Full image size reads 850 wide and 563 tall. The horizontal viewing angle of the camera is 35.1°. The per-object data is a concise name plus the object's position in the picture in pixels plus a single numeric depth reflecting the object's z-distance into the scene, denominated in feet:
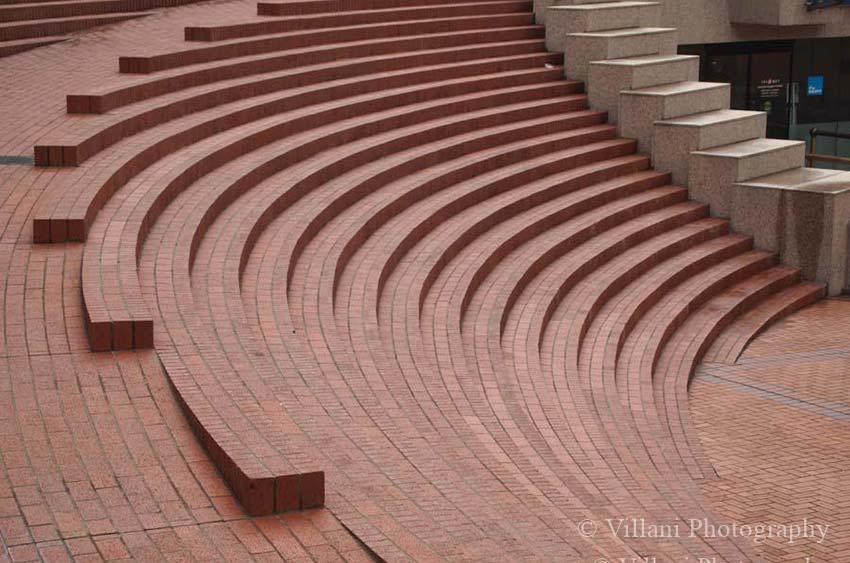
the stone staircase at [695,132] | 54.34
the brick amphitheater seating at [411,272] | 22.85
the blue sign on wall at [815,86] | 88.48
